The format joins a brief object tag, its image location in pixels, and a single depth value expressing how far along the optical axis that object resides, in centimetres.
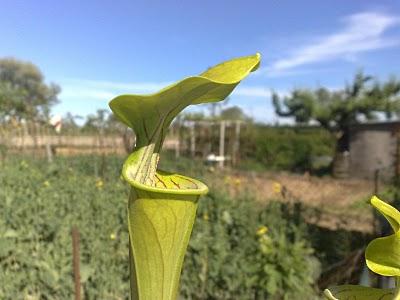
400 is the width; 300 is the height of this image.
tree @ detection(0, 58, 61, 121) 3534
